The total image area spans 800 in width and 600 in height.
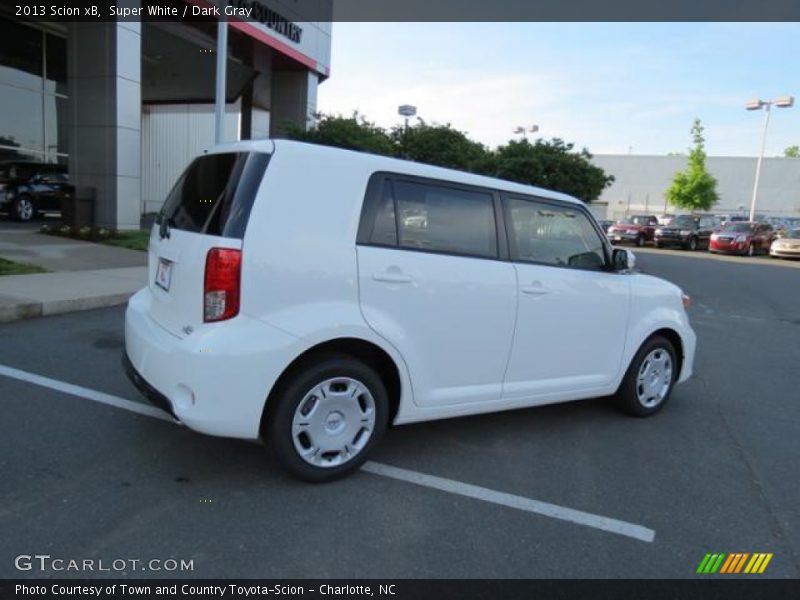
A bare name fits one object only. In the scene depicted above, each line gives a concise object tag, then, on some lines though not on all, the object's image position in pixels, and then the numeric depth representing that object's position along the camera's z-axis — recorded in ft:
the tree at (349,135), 48.52
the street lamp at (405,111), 65.72
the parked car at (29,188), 55.17
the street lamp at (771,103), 127.44
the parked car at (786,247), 89.92
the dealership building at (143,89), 49.06
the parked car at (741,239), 91.76
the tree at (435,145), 51.56
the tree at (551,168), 56.18
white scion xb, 10.16
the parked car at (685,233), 100.01
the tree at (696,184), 158.40
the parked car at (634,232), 103.65
